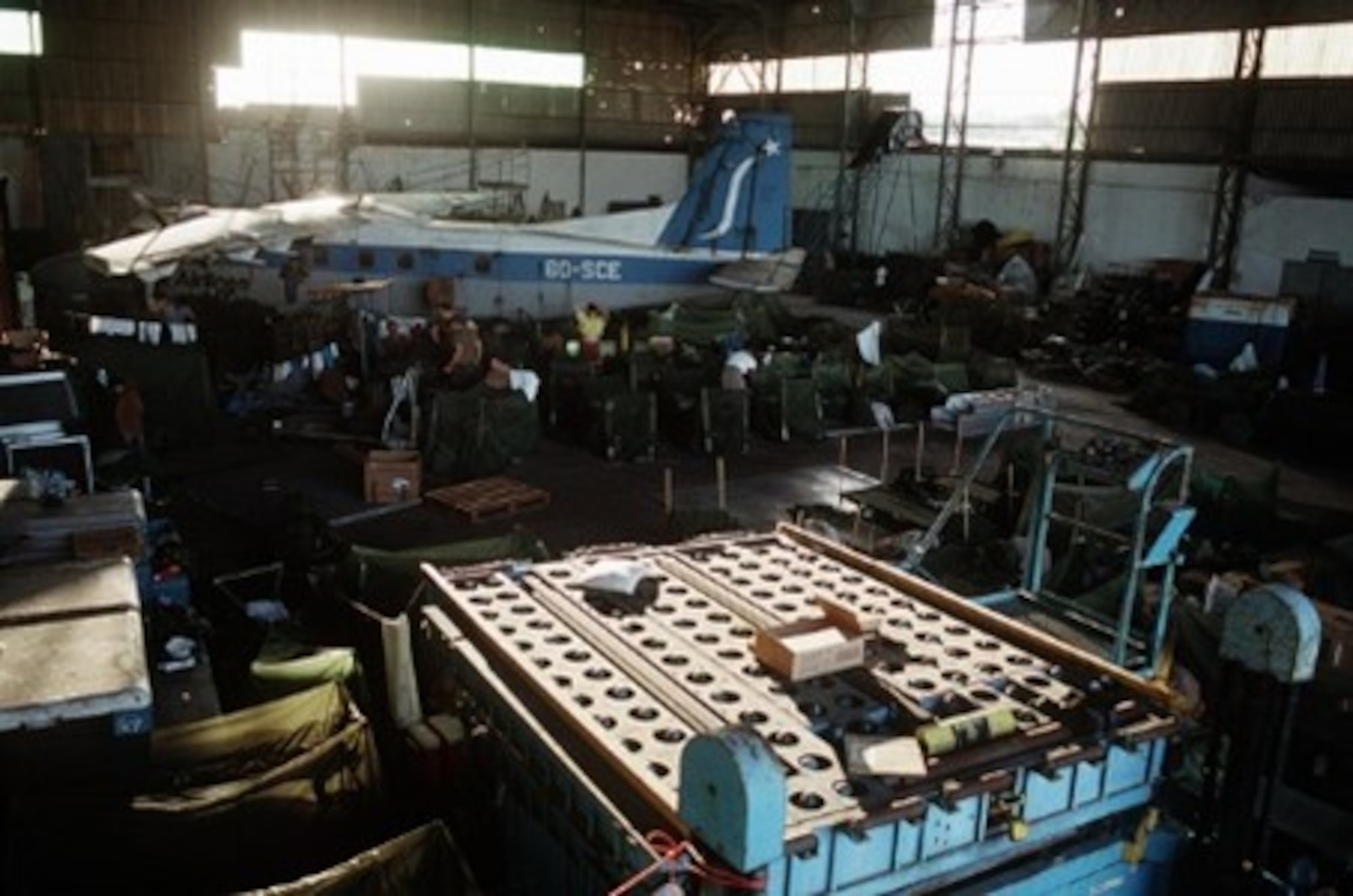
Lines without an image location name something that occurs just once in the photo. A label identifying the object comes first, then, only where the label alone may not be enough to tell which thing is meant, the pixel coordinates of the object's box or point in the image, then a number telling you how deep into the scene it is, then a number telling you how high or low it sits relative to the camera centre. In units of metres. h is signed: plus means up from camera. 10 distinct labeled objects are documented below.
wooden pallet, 12.62 -3.64
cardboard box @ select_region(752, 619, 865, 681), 3.44 -1.41
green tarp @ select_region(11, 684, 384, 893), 4.01 -2.47
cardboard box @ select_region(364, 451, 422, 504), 12.95 -3.46
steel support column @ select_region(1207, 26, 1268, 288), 23.17 +0.93
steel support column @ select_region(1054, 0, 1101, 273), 26.03 +1.33
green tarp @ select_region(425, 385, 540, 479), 14.23 -3.22
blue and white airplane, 19.64 -1.18
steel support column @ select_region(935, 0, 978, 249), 28.77 +1.86
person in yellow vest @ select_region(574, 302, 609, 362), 17.50 -2.37
